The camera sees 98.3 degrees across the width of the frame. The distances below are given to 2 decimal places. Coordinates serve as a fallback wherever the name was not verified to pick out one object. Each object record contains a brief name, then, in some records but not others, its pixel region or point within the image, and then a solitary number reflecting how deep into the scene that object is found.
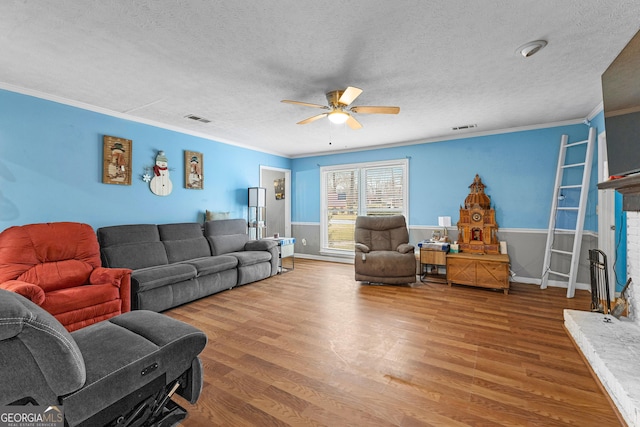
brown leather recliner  4.31
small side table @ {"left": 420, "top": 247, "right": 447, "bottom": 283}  4.54
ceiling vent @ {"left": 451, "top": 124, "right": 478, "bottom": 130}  4.48
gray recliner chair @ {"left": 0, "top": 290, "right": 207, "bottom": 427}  1.05
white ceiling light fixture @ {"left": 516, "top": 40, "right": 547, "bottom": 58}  2.17
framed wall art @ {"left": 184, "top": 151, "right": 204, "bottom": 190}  4.64
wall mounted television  1.69
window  5.70
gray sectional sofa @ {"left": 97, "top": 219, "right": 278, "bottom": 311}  3.29
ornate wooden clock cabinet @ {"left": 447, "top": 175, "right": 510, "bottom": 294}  4.03
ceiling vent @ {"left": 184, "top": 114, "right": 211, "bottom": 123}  3.99
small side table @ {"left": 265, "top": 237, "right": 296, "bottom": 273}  5.29
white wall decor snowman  4.21
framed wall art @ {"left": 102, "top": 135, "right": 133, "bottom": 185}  3.66
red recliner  2.49
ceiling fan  2.87
